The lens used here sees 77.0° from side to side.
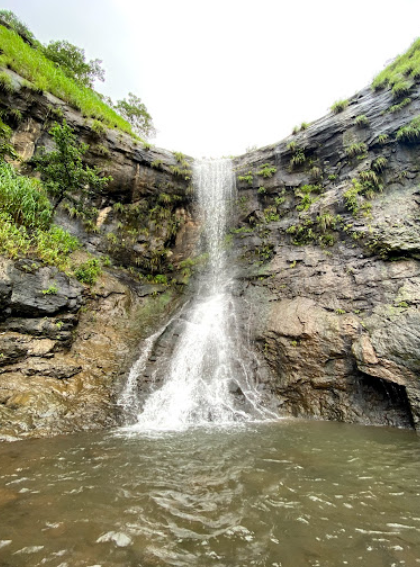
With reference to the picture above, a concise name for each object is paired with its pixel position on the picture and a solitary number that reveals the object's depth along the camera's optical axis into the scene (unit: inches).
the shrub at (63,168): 395.5
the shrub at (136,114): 995.9
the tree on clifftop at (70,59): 677.3
